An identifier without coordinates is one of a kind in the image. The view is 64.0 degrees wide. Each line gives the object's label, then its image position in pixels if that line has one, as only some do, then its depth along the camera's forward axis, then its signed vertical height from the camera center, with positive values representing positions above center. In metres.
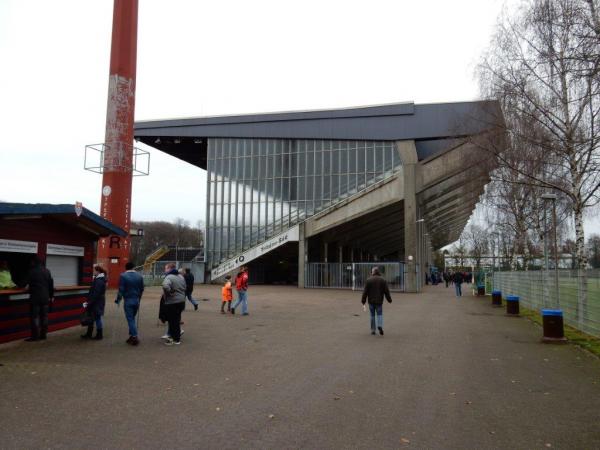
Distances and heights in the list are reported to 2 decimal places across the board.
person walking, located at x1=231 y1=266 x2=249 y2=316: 15.54 -0.72
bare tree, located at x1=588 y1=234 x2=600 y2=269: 36.26 +1.77
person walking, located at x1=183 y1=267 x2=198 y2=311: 15.55 -0.49
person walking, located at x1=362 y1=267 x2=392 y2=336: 11.41 -0.64
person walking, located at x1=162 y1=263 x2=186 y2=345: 9.68 -0.78
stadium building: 34.84 +6.86
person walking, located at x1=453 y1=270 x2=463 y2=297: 29.79 -0.76
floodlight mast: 27.55 +7.53
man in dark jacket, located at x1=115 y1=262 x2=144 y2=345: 9.49 -0.58
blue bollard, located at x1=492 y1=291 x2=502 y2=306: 22.48 -1.43
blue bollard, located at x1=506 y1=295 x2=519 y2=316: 17.38 -1.37
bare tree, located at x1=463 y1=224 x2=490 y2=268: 58.49 +3.46
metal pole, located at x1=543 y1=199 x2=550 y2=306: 16.00 -0.26
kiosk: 9.49 +0.32
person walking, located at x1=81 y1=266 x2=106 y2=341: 10.16 -0.77
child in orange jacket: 15.91 -0.88
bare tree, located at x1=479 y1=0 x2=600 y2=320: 11.75 +4.20
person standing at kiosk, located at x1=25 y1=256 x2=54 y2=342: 9.51 -0.61
